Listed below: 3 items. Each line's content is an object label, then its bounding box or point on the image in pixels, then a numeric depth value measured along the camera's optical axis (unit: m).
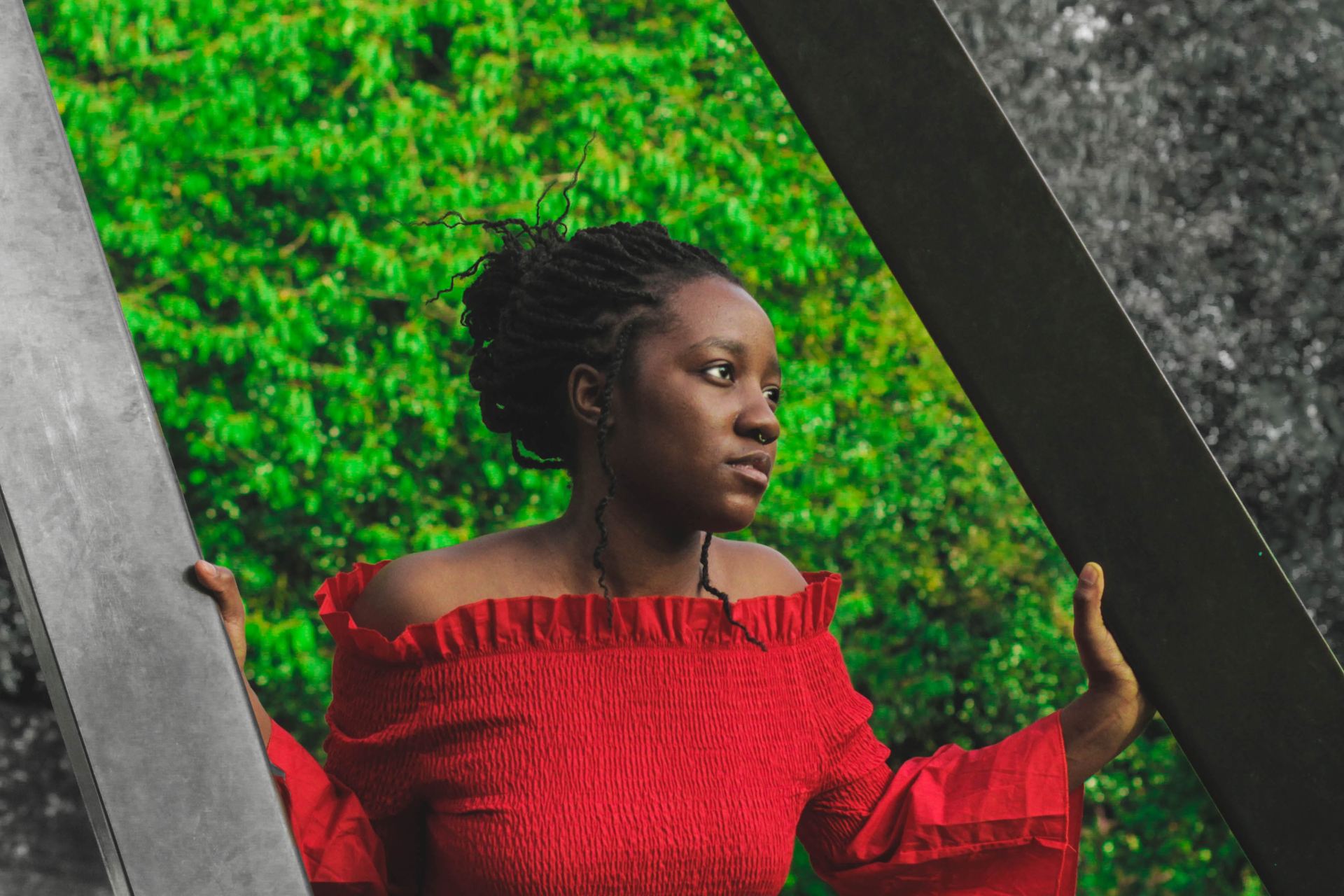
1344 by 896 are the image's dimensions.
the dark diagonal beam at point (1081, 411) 2.15
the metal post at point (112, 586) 2.02
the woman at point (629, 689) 2.25
